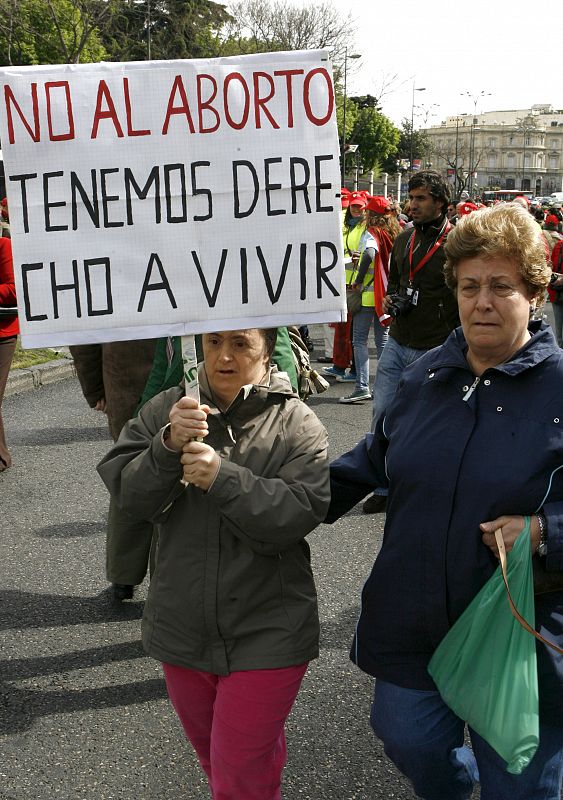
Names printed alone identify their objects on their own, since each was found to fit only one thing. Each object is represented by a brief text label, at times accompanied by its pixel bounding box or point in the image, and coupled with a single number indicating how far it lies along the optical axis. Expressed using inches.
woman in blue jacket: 83.0
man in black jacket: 214.1
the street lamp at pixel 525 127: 5339.6
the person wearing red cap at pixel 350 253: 346.1
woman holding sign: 86.5
